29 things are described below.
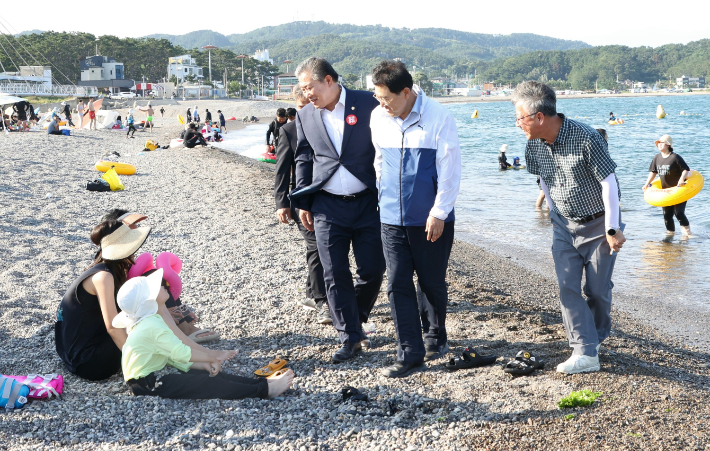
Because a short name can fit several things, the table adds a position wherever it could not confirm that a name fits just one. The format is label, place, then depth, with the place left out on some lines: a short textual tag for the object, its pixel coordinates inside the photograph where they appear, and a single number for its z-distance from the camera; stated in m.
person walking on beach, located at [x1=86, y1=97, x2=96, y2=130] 31.56
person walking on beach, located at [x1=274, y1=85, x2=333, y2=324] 4.43
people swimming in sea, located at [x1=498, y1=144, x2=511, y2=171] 20.00
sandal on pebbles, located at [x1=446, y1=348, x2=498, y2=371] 3.83
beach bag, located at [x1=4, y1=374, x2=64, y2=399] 3.40
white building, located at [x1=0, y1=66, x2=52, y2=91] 65.93
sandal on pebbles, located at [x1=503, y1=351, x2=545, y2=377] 3.66
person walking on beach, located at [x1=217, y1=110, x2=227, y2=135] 36.95
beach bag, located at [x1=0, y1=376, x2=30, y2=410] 3.29
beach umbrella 23.84
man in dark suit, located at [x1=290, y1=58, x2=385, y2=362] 3.89
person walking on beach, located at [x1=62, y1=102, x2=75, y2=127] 34.12
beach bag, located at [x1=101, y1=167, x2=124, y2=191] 11.80
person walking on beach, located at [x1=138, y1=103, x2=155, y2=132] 35.90
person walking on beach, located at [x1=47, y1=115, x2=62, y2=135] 24.05
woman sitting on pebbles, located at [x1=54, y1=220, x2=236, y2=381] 3.56
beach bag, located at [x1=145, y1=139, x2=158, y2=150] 21.38
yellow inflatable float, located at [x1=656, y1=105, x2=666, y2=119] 58.12
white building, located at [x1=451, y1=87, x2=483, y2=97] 186.38
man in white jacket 3.48
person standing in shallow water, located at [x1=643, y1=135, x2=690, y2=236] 9.18
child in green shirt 3.40
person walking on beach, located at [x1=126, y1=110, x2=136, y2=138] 28.75
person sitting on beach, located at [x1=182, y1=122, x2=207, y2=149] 21.11
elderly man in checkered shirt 3.34
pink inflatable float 3.92
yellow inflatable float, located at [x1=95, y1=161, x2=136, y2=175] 14.08
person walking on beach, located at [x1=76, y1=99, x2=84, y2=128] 32.47
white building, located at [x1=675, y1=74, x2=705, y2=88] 174.12
